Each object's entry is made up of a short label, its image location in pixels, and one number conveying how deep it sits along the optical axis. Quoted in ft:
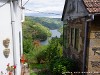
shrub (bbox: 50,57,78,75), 16.77
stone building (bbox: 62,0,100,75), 14.49
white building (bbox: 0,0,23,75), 13.28
